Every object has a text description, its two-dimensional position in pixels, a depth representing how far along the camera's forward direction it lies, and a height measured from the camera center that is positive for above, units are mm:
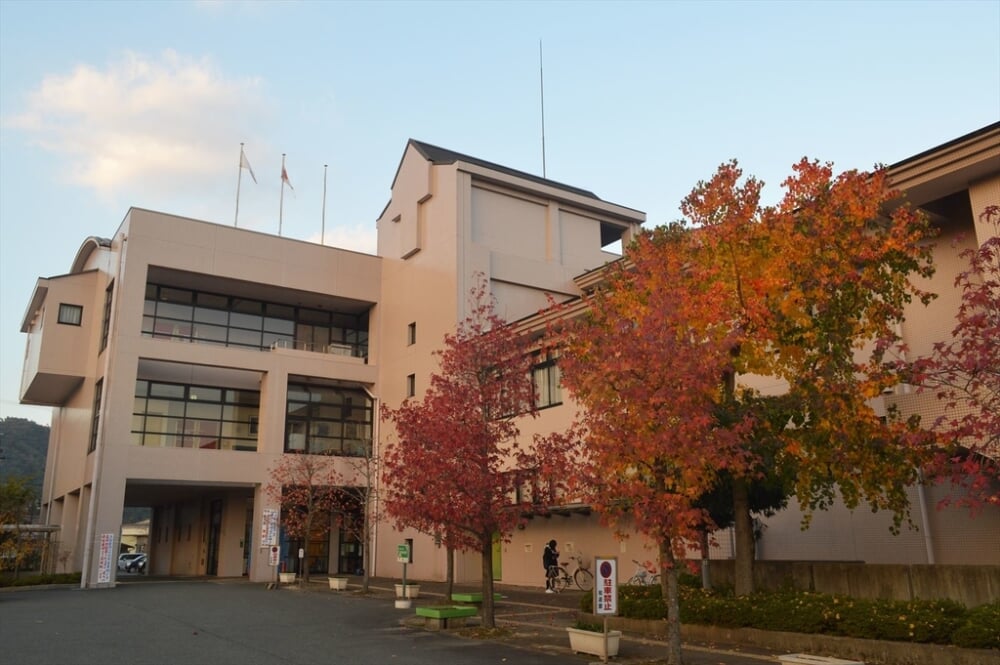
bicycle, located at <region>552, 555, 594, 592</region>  26961 -1349
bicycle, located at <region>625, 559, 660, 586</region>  23391 -1218
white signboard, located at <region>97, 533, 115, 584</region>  31078 -552
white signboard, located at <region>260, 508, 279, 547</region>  33969 +574
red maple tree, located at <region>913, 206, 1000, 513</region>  10011 +2100
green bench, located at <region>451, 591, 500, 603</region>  19156 -1388
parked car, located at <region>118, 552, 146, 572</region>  56669 -1175
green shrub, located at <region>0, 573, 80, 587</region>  31562 -1396
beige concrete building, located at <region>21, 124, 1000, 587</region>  33719 +9283
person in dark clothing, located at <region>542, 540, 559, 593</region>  26500 -857
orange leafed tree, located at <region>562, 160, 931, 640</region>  12469 +3541
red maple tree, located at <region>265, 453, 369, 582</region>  32756 +2002
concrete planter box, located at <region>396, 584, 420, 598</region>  21672 -1415
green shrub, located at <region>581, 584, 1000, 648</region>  11141 -1270
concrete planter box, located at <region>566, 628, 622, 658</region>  12859 -1662
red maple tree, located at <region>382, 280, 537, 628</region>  16500 +1881
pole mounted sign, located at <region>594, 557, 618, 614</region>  12031 -722
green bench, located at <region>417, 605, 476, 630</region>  16609 -1517
